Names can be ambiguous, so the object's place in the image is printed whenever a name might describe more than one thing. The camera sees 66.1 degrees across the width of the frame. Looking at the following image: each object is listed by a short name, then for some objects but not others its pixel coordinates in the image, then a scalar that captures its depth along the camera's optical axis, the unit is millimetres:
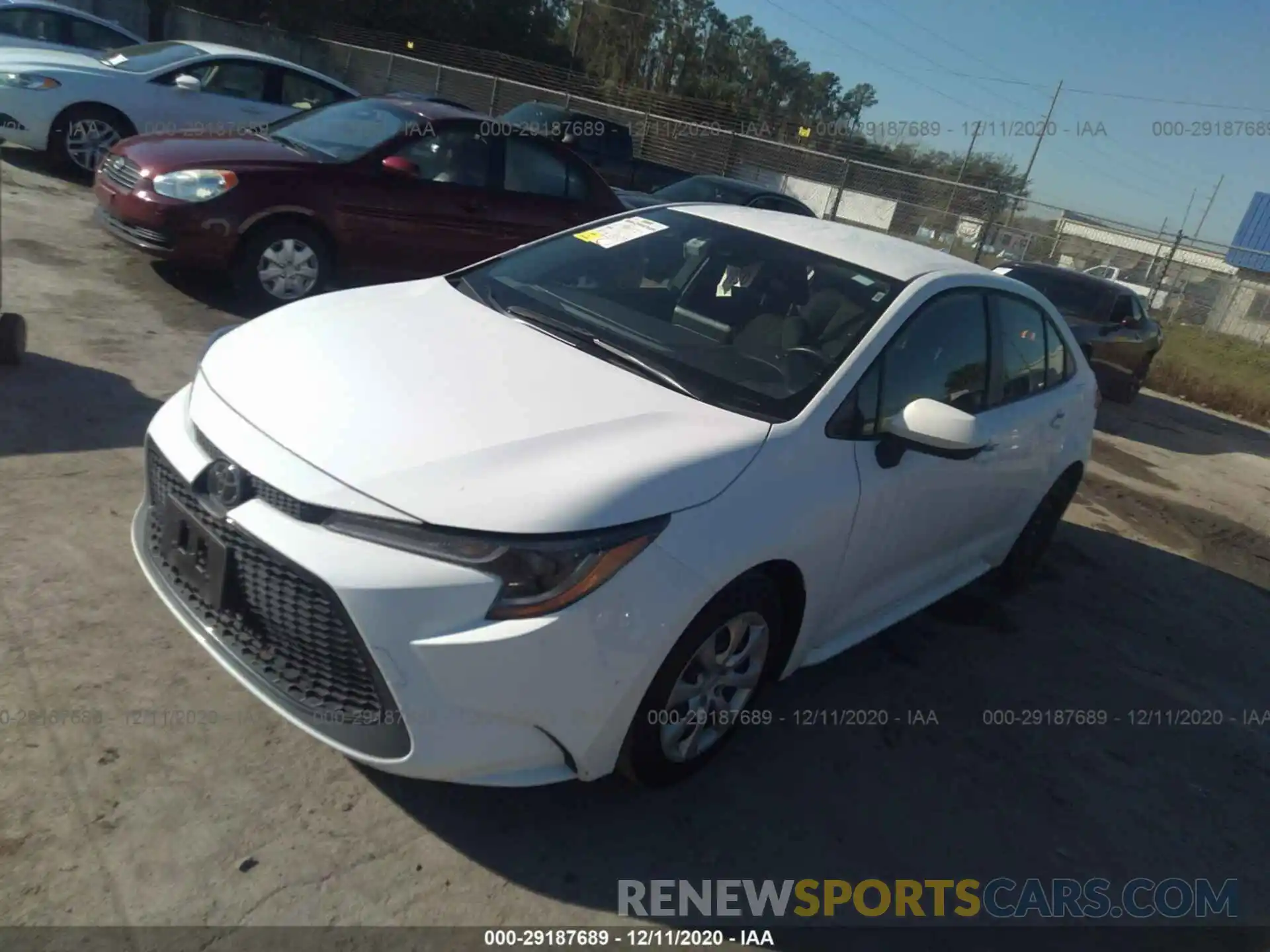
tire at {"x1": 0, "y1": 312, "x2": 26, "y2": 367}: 4727
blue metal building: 47844
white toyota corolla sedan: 2285
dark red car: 6305
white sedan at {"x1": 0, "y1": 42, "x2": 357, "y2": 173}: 8820
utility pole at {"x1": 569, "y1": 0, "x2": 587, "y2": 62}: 42750
